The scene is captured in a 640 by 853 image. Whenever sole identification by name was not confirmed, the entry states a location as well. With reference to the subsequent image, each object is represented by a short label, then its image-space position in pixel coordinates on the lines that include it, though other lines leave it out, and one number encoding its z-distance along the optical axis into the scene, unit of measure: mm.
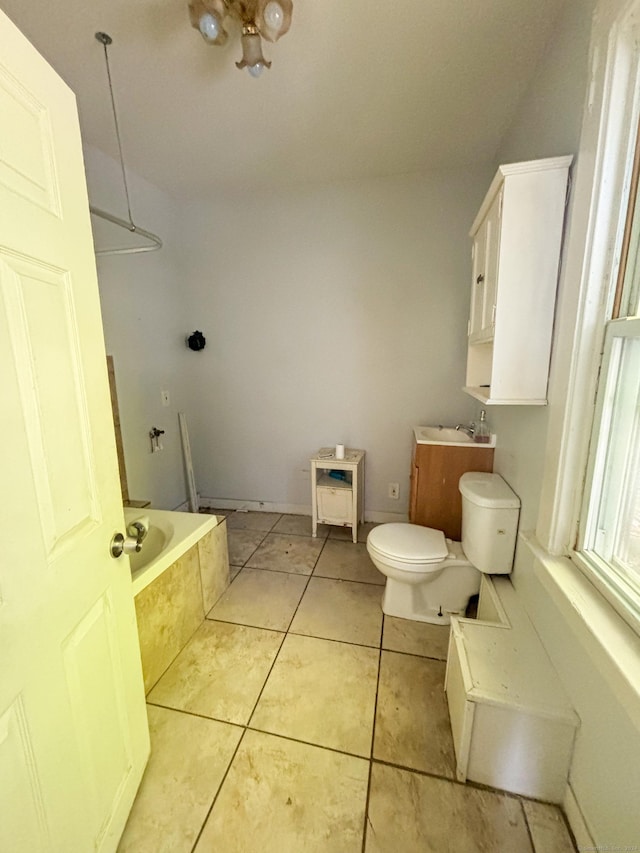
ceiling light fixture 1098
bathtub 1632
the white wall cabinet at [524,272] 1184
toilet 1524
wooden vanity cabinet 2016
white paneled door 602
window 931
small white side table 2465
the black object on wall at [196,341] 2785
